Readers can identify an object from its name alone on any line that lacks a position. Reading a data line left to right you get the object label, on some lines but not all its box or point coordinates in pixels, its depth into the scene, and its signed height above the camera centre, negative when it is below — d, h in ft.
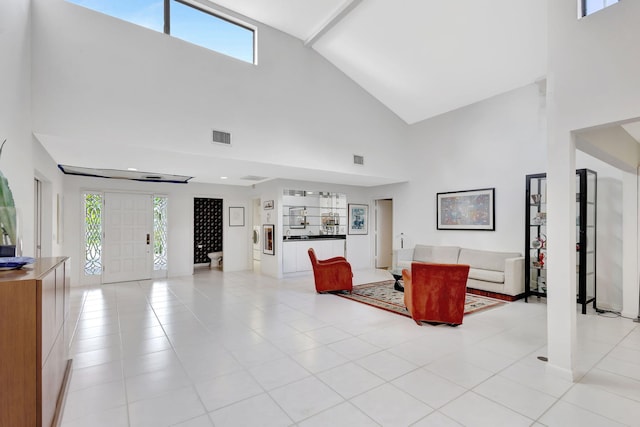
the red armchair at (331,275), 19.57 -3.93
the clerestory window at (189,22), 14.88 +10.27
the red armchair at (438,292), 13.14 -3.40
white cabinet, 25.55 -3.29
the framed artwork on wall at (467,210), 21.39 +0.23
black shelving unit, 15.11 -1.26
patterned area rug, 16.26 -5.03
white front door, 23.17 -1.81
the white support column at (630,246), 14.44 -1.56
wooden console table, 4.85 -2.17
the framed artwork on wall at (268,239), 25.46 -2.16
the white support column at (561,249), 9.11 -1.07
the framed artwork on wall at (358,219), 29.60 -0.57
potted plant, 6.23 -0.22
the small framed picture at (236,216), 28.67 -0.26
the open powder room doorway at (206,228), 33.42 -1.65
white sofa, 18.20 -3.41
